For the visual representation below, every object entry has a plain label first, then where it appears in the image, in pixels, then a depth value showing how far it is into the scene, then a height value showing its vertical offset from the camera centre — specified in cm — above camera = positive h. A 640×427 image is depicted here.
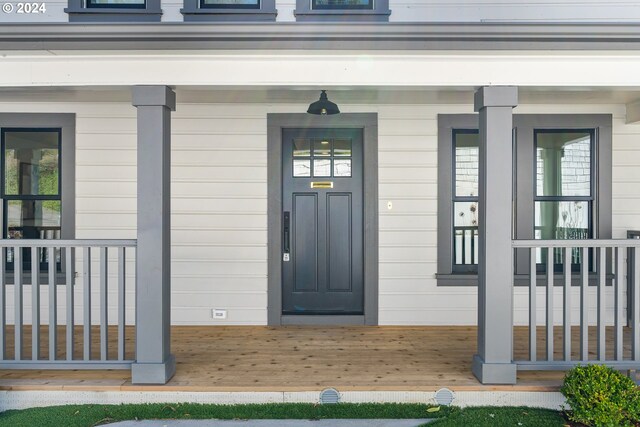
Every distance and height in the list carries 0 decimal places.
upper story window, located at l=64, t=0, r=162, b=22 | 391 +165
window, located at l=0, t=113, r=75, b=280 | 501 +38
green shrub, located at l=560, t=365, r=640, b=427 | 295 -116
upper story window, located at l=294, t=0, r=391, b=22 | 388 +164
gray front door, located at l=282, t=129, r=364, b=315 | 513 -24
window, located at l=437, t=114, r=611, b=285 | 501 +32
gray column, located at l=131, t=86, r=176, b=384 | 346 -13
